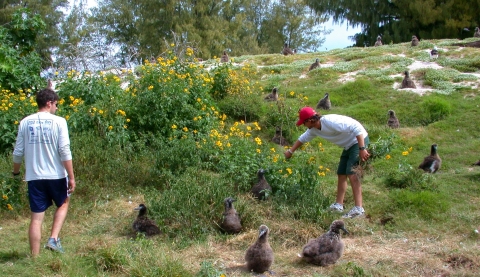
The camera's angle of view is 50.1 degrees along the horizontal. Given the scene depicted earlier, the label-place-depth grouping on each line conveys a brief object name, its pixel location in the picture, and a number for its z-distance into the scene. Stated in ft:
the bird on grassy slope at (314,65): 59.49
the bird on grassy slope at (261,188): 28.43
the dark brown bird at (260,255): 21.02
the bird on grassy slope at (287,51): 80.69
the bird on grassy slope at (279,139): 41.60
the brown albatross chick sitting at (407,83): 51.07
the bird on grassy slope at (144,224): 25.73
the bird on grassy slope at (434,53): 60.09
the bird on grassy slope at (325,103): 47.67
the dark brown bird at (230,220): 25.64
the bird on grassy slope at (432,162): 35.19
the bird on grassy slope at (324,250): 21.88
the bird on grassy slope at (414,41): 66.95
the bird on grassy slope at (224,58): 75.67
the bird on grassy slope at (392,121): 43.39
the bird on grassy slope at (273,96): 48.78
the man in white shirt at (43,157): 20.77
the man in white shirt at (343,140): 26.96
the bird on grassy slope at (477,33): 78.42
